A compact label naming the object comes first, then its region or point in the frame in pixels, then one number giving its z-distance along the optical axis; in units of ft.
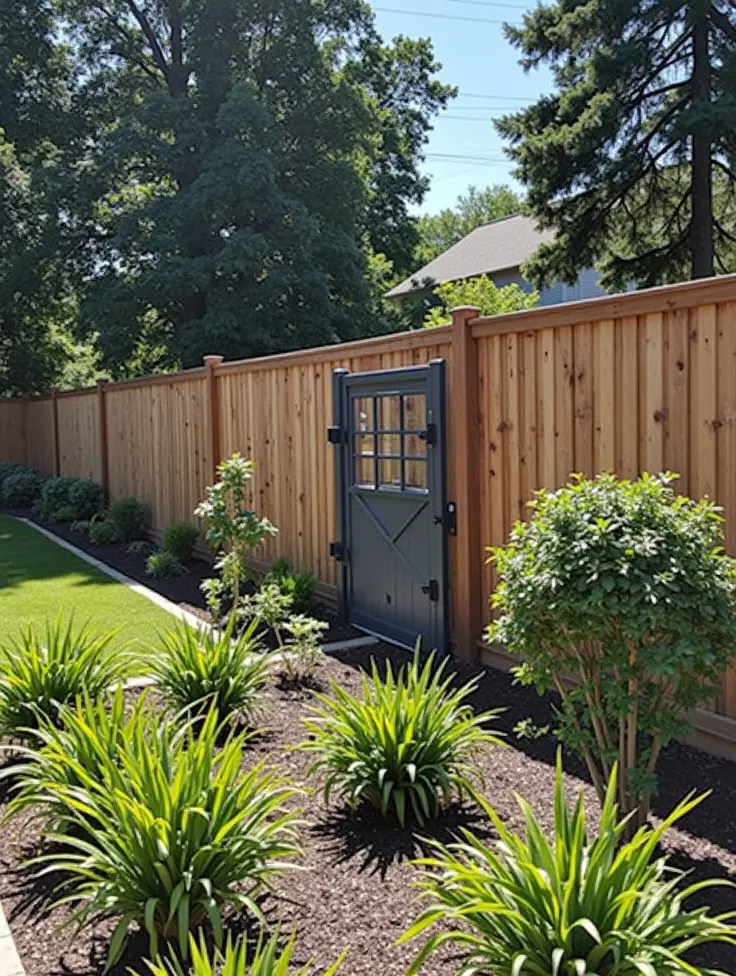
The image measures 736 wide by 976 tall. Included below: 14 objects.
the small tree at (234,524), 21.48
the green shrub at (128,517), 37.45
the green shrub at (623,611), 9.18
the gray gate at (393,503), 18.93
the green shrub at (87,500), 43.73
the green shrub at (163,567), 29.63
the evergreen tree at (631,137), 46.29
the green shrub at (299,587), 22.95
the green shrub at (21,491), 53.06
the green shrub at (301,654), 17.28
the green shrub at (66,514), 43.93
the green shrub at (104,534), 37.40
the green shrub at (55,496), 45.96
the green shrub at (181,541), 31.55
